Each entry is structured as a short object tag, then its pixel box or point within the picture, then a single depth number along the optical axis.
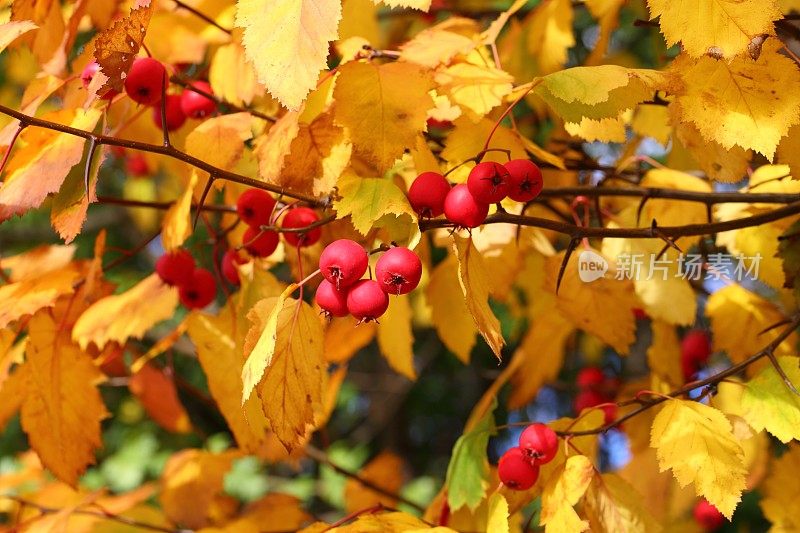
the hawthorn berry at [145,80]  0.78
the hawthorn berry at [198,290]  0.84
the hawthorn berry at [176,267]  0.83
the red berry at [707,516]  1.15
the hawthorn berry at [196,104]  0.83
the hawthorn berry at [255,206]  0.78
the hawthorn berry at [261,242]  0.79
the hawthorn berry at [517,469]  0.77
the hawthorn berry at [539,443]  0.77
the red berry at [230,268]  0.83
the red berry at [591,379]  1.09
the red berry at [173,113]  0.84
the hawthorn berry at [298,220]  0.78
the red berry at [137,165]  1.43
